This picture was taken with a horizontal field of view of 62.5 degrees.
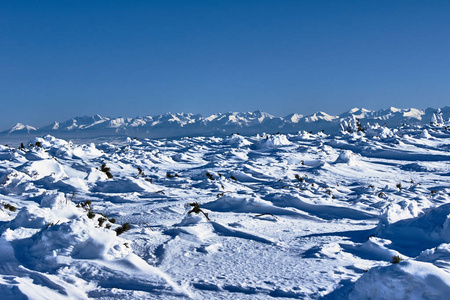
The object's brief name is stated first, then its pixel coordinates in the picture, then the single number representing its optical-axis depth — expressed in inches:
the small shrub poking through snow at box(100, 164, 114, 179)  395.8
